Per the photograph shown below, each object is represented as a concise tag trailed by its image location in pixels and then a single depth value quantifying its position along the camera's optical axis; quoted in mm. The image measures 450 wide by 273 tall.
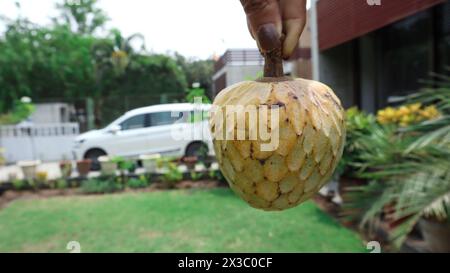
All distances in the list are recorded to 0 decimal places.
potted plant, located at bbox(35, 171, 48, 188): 3735
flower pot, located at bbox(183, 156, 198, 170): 2866
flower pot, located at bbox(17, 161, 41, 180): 3818
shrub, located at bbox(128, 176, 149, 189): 3607
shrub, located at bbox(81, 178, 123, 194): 3512
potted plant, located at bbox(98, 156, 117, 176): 3547
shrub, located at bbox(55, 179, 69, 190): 3692
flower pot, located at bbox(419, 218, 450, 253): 1551
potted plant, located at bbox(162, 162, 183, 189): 3541
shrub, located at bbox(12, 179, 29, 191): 3686
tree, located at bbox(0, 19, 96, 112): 5031
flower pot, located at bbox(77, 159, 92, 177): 3657
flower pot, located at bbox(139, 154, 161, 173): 3680
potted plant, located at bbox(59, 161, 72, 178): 3834
